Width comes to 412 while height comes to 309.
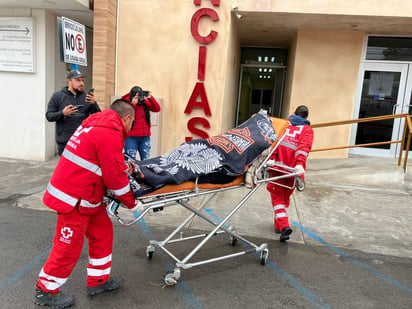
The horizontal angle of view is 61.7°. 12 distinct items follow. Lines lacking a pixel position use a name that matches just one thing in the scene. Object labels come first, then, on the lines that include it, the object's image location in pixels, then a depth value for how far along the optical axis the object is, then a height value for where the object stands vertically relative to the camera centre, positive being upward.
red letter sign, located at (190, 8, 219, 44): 7.22 +1.60
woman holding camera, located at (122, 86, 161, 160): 5.41 -0.48
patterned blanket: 2.71 -0.50
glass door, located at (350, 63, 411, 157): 8.58 +0.30
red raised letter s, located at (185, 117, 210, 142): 7.62 -0.52
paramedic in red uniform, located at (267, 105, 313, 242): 3.99 -0.56
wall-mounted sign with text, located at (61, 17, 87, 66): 4.67 +0.71
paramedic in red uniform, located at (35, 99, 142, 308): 2.45 -0.66
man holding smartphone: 4.50 -0.18
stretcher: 2.77 -0.78
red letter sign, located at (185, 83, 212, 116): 7.52 +0.03
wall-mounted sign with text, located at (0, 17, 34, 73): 7.47 +0.96
